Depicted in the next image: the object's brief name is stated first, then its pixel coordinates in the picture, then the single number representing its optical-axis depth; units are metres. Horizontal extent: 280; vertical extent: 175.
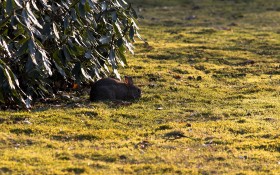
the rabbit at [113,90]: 20.22
